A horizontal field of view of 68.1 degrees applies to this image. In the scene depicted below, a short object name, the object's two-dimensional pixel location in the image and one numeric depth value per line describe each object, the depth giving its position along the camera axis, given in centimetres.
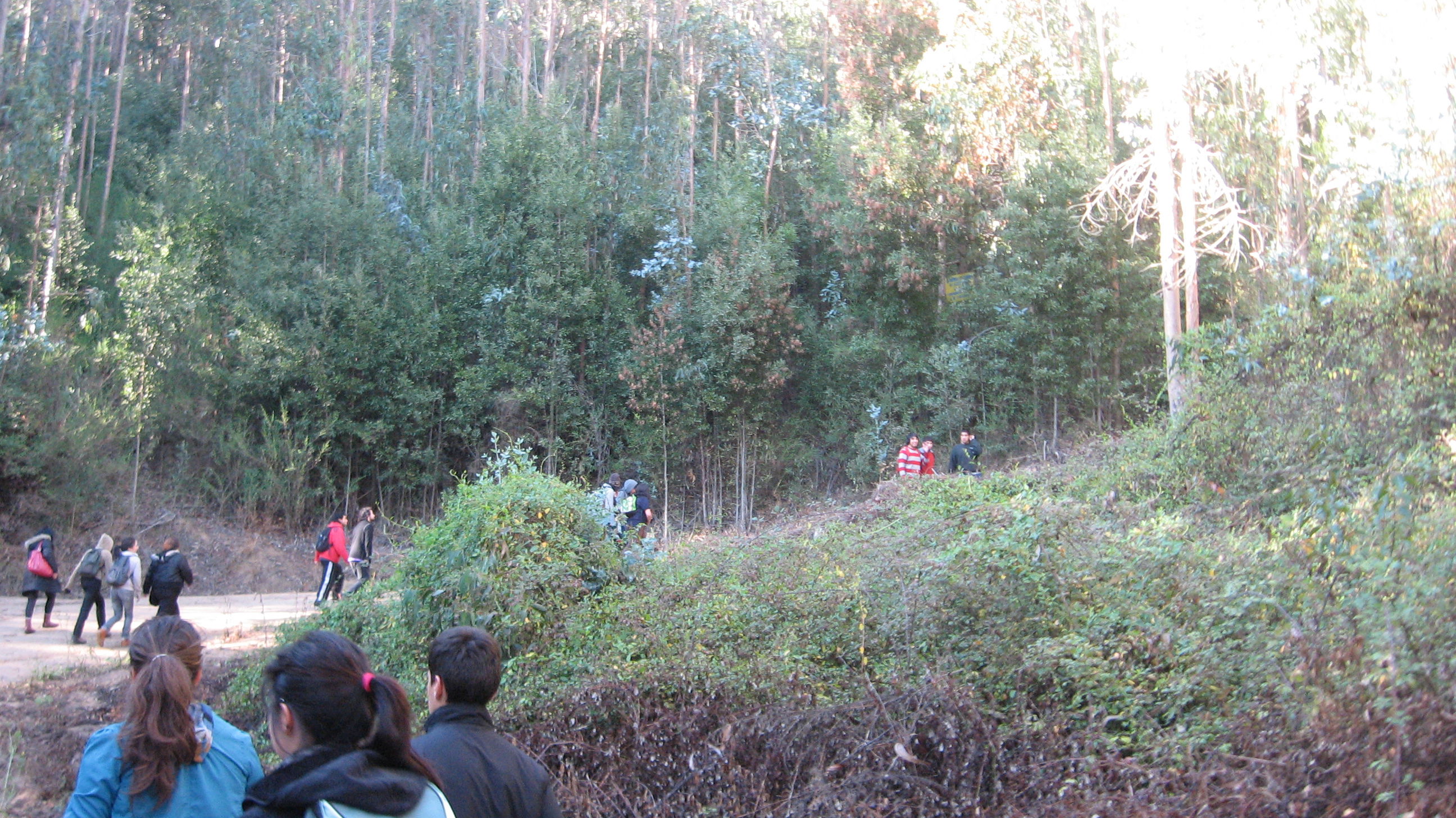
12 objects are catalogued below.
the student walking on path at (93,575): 1285
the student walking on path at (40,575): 1357
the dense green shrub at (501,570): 832
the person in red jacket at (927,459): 2064
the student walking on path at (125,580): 1281
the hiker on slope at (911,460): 2002
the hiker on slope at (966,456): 1983
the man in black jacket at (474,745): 304
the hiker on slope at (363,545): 1527
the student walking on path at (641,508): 1390
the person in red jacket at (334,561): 1462
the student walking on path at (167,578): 1242
